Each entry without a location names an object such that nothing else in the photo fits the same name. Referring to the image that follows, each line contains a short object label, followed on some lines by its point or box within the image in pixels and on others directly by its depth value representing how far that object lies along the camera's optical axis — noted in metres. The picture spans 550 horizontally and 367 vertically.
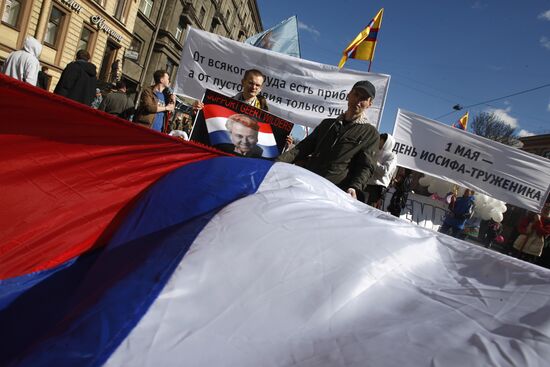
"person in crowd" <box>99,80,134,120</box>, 4.92
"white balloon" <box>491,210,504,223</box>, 8.25
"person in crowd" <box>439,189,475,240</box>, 6.91
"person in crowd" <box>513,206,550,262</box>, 6.58
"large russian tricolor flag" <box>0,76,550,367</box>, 0.90
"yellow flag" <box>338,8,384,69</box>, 6.28
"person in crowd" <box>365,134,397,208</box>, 4.30
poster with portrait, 3.44
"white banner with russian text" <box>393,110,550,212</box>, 5.92
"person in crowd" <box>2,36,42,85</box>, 4.63
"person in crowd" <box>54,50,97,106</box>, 5.00
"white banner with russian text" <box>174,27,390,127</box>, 5.37
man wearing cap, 2.65
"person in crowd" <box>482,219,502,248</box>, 10.44
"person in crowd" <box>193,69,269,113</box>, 3.55
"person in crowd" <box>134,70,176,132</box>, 4.44
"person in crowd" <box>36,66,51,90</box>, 6.16
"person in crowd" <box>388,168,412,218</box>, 5.72
